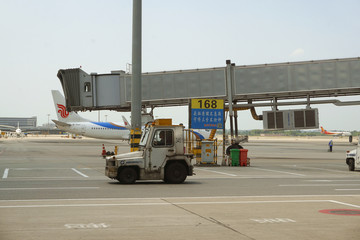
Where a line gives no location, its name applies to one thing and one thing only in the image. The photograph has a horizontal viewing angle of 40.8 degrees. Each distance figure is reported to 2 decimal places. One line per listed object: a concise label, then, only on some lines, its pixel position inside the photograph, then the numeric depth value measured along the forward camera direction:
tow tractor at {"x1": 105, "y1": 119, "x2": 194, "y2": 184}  20.03
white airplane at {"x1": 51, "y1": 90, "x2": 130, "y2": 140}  83.60
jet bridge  37.66
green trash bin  34.50
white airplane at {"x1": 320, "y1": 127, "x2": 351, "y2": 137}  171.94
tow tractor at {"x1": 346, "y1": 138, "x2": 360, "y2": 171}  28.72
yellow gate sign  34.91
